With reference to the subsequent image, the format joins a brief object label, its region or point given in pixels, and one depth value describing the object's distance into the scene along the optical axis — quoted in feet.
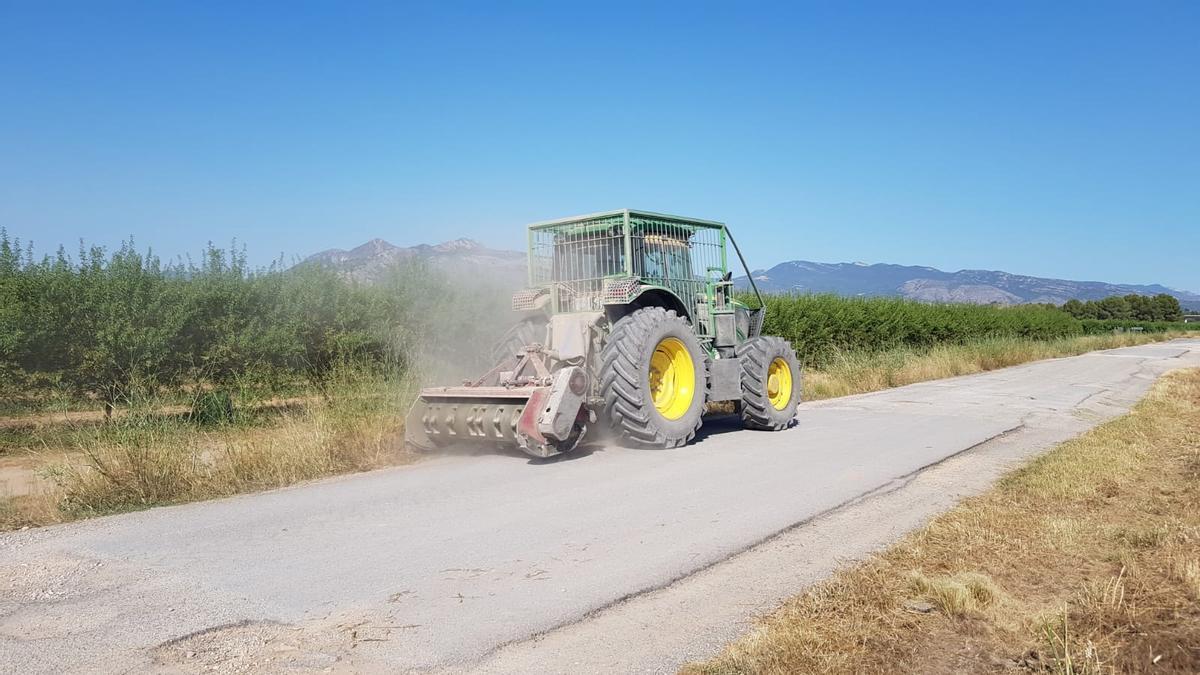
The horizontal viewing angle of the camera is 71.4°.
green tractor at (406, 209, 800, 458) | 30.17
